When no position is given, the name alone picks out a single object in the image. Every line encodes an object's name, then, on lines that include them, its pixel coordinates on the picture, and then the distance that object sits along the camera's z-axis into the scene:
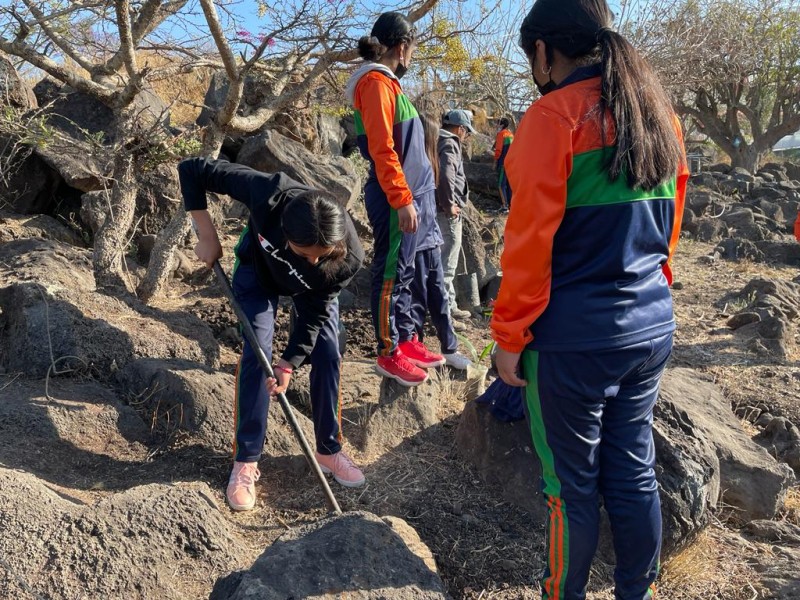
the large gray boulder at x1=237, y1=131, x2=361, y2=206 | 7.15
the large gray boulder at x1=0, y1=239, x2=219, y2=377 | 3.58
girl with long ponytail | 1.87
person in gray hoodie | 5.19
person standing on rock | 3.54
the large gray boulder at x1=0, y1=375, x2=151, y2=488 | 2.93
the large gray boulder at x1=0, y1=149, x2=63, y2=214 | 5.91
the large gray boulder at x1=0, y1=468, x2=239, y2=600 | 2.20
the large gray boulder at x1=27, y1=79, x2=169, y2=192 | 4.76
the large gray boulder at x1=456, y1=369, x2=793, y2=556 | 2.72
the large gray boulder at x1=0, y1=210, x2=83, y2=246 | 5.58
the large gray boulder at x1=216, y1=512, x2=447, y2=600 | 1.97
